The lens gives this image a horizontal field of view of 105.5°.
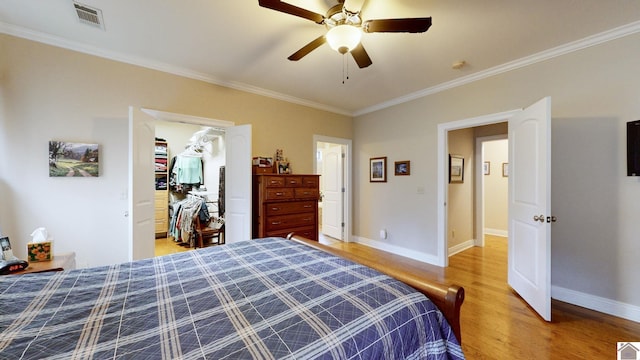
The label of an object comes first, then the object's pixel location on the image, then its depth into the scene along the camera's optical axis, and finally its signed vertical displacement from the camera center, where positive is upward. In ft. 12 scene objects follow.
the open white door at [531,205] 7.02 -0.86
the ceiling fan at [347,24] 5.22 +3.55
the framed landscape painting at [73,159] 7.92 +0.70
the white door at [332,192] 16.48 -0.89
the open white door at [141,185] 8.24 -0.20
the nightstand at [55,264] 6.00 -2.21
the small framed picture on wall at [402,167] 13.08 +0.63
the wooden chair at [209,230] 13.57 -2.87
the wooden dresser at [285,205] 10.89 -1.20
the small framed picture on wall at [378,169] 14.25 +0.61
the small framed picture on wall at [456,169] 13.79 +0.58
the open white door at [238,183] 10.78 -0.18
